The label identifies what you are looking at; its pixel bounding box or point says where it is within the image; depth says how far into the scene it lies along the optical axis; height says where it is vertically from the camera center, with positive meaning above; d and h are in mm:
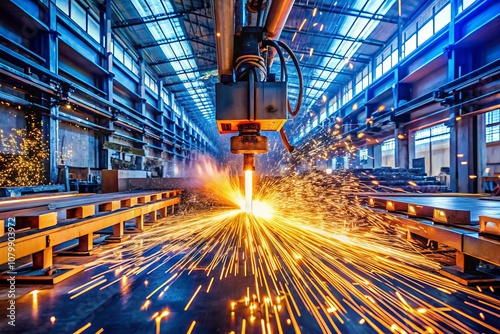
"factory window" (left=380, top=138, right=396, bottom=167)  16125 +819
